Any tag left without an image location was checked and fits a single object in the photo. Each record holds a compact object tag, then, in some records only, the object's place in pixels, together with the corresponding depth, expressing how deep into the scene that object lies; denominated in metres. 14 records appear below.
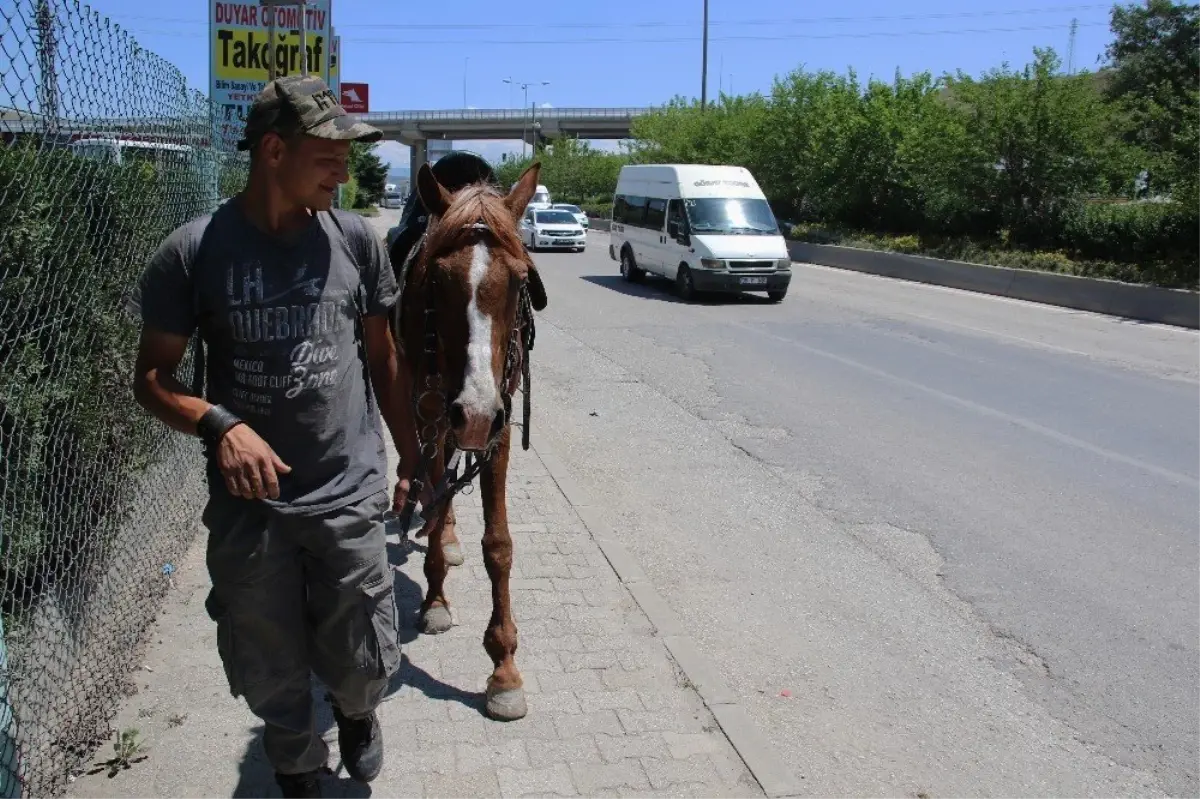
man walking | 2.85
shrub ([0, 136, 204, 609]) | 3.31
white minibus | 19.50
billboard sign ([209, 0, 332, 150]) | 9.79
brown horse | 3.40
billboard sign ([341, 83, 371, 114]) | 14.57
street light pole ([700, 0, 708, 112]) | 50.94
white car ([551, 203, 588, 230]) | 42.38
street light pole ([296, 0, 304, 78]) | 7.04
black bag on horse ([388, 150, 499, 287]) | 5.13
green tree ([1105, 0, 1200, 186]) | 25.38
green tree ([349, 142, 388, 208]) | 60.43
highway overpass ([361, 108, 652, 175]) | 98.38
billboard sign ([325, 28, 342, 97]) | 12.95
